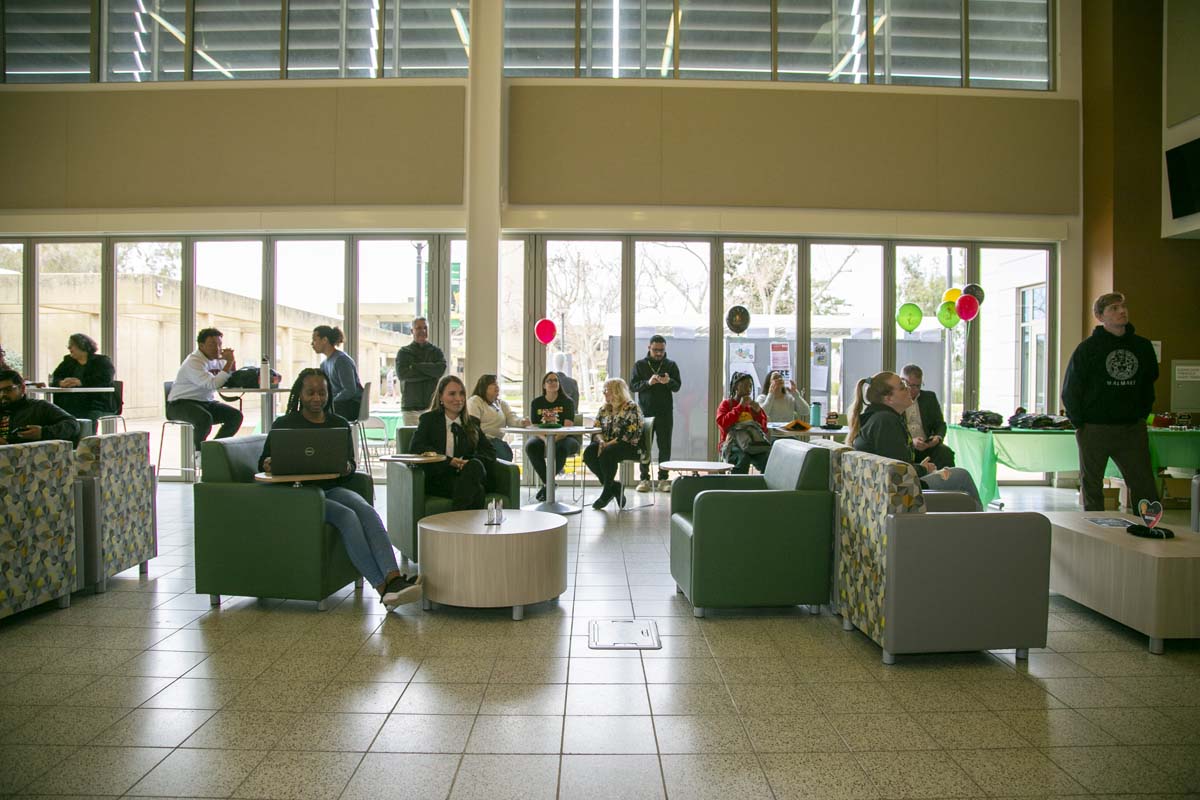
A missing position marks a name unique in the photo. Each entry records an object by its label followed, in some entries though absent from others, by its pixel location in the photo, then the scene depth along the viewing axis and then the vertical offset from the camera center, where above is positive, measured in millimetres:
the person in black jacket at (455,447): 5250 -330
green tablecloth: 7281 -458
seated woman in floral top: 7535 -282
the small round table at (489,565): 4188 -852
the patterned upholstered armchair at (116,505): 4547 -633
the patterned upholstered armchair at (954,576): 3551 -761
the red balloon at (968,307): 8562 +959
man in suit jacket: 6641 -184
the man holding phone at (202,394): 7719 +17
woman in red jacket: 7574 -276
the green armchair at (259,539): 4301 -746
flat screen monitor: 8133 +2232
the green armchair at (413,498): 5125 -655
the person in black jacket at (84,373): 7586 +206
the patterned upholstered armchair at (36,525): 3932 -647
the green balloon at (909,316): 8883 +896
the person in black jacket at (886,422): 4309 -119
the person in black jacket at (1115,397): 5324 +23
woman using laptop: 4312 -759
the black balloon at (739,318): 9172 +892
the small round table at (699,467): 6965 -581
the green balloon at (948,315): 8859 +908
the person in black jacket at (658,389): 8688 +99
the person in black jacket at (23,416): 5066 -131
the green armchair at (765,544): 4219 -744
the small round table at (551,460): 6914 -555
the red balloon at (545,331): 8881 +723
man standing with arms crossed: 8164 +256
